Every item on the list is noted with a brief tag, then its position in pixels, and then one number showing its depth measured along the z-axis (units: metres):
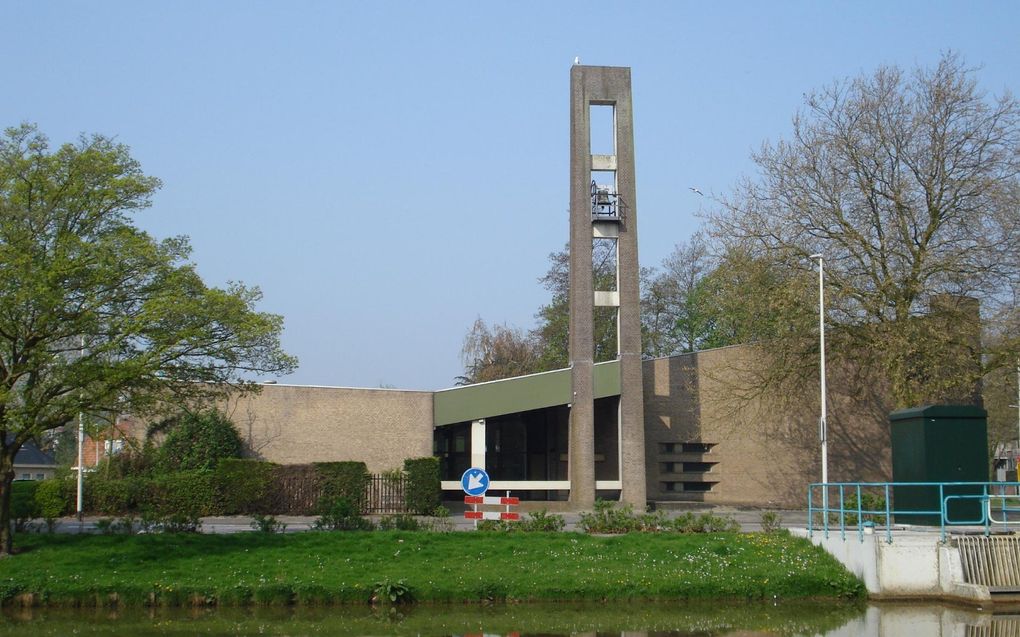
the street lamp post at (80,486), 30.80
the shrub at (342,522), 24.02
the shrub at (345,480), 32.25
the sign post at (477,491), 24.61
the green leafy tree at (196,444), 34.06
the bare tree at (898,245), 31.22
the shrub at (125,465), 33.69
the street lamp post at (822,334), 31.25
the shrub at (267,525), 23.56
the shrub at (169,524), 23.34
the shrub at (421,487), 33.09
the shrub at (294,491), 32.34
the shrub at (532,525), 24.05
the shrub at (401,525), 24.12
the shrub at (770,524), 23.70
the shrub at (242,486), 31.83
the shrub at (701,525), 24.09
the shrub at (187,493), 31.36
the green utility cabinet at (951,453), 20.59
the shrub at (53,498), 31.62
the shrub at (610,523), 24.47
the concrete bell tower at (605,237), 36.03
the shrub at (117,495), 31.59
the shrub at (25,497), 27.75
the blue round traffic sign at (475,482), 24.58
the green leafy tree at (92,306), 20.20
